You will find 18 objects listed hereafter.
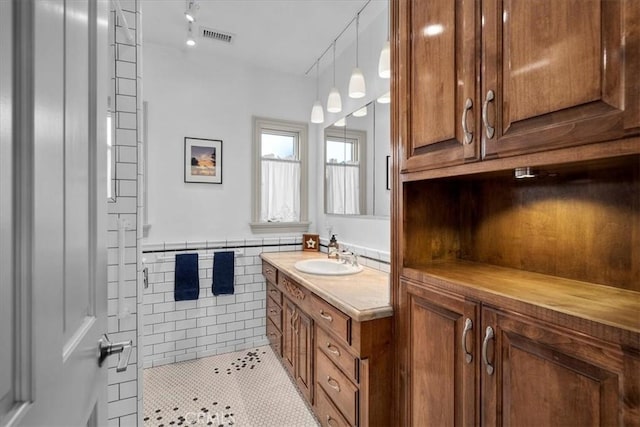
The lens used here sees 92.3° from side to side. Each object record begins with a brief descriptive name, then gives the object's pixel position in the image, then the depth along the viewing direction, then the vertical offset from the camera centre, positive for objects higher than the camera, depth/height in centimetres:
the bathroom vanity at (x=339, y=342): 137 -69
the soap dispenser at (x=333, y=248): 263 -29
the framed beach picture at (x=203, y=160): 282 +51
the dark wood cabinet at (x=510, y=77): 71 +40
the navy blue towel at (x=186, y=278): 272 -56
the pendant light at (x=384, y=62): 193 +97
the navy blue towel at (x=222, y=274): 286 -56
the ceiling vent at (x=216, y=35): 248 +149
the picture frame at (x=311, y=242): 316 -29
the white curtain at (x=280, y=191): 313 +24
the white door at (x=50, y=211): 38 +1
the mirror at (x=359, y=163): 225 +44
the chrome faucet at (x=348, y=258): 235 -34
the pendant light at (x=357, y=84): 226 +96
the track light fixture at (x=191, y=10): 205 +138
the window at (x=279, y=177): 309 +39
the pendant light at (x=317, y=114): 283 +93
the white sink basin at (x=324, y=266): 225 -40
